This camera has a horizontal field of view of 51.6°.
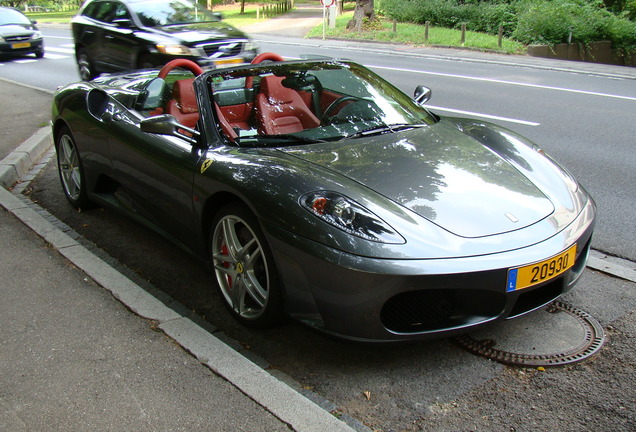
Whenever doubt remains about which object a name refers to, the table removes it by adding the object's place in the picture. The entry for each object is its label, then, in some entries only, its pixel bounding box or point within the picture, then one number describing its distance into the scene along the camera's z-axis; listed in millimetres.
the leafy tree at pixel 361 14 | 25734
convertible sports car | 2867
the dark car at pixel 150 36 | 10758
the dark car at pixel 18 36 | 18781
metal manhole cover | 3115
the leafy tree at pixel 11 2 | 64500
